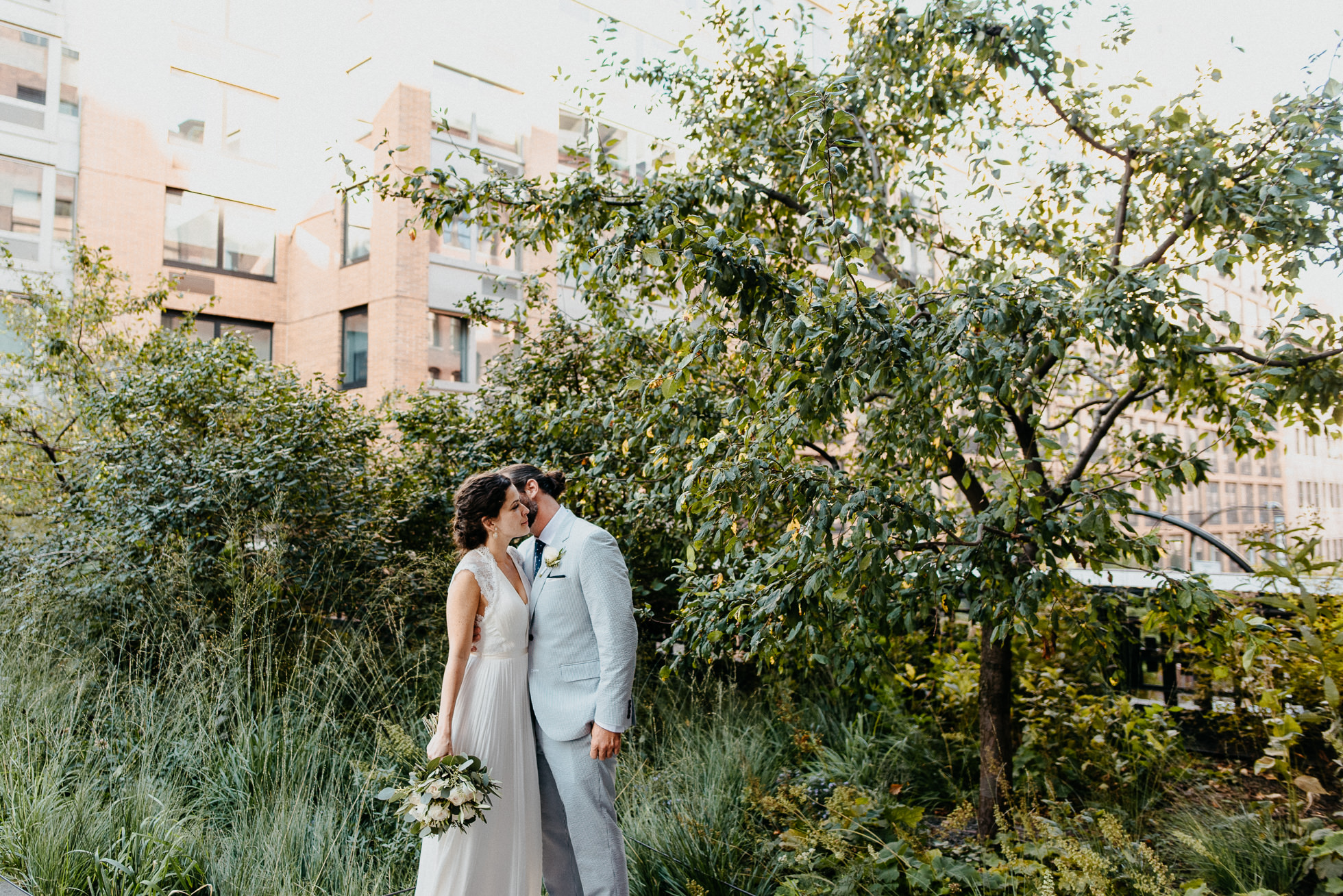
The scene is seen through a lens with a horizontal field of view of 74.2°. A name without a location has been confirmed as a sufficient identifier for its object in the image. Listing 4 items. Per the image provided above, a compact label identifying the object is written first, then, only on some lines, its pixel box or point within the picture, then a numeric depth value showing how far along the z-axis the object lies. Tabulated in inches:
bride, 138.0
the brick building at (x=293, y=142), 706.2
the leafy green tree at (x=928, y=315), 135.6
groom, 136.5
